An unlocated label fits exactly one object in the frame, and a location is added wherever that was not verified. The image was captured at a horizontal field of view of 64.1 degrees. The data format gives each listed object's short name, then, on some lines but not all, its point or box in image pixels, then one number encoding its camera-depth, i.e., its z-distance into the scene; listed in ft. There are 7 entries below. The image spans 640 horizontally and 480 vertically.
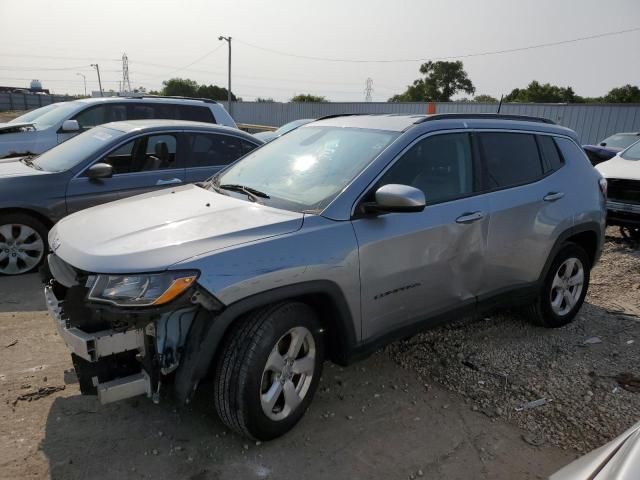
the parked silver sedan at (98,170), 16.88
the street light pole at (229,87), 133.28
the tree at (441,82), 206.08
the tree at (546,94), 187.73
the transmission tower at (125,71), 320.91
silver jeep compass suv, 7.96
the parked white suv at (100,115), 26.25
